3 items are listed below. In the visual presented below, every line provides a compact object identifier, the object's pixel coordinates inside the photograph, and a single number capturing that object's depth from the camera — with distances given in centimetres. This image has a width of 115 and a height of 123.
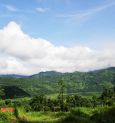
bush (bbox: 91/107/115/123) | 2219
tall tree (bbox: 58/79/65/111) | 9436
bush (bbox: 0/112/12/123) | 2468
